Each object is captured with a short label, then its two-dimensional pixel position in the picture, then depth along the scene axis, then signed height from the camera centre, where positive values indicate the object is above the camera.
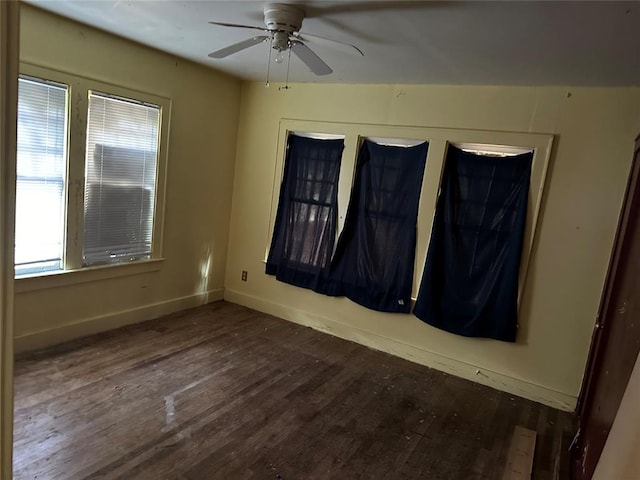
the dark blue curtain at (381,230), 3.96 -0.32
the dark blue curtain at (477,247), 3.52 -0.33
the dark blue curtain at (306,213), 4.37 -0.28
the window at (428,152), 3.47 +0.44
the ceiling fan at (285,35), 2.40 +0.87
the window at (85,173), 3.16 -0.11
